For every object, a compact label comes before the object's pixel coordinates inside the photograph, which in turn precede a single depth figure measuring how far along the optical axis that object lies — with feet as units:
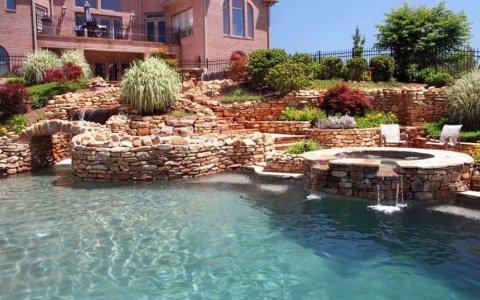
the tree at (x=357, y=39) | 107.18
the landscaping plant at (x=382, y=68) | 63.67
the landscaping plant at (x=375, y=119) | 49.16
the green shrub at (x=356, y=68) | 62.75
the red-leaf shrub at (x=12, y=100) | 50.86
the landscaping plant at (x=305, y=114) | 51.09
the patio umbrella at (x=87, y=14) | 85.51
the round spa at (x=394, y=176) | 27.61
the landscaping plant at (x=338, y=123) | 46.80
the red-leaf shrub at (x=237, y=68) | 66.39
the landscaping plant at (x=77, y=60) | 69.67
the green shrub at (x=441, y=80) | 55.69
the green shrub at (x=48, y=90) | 57.72
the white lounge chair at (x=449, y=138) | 38.29
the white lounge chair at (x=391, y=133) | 44.10
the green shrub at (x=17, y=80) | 66.15
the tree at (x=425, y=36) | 65.77
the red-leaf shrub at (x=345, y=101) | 51.44
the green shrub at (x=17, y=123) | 48.36
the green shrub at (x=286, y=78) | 57.31
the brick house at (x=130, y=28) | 77.56
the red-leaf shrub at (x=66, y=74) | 63.46
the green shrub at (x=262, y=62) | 62.18
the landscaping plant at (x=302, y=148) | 39.12
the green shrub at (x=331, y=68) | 65.16
